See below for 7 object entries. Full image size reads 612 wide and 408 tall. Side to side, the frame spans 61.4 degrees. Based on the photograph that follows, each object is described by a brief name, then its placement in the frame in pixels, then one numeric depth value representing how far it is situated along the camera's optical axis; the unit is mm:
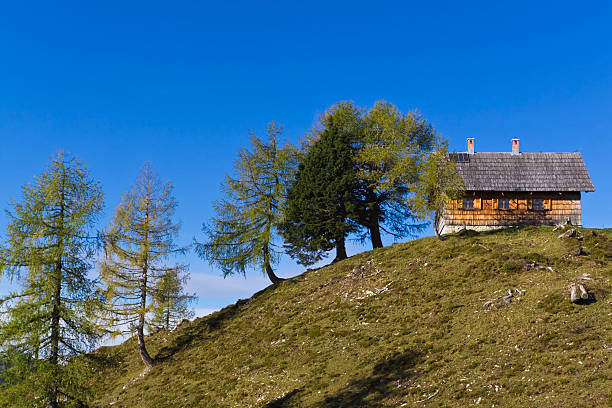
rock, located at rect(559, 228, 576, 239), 37219
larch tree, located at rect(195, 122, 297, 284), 45969
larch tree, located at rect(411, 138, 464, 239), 41188
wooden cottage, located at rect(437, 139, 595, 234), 47500
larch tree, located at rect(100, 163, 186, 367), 37188
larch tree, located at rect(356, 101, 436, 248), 45656
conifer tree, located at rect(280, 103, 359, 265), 45875
